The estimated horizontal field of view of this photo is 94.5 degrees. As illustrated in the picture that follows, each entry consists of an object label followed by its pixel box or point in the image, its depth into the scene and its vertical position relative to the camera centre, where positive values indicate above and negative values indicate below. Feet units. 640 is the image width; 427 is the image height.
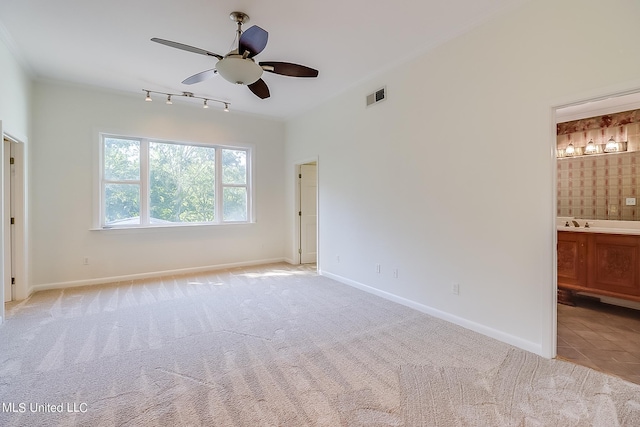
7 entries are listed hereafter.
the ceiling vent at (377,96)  12.71 +4.96
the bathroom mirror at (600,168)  12.30 +1.75
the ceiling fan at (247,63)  8.08 +4.54
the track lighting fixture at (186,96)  15.14 +6.06
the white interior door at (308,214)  20.06 -0.35
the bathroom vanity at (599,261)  10.88 -2.13
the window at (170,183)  15.84 +1.54
